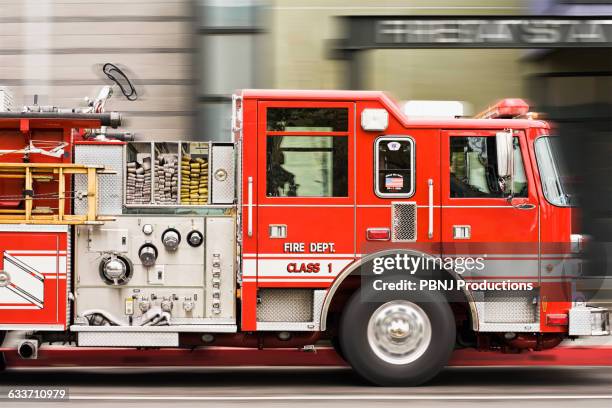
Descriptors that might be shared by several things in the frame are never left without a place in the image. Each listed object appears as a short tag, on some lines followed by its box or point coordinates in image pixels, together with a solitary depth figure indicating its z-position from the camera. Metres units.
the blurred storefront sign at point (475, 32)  21.26
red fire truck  13.57
